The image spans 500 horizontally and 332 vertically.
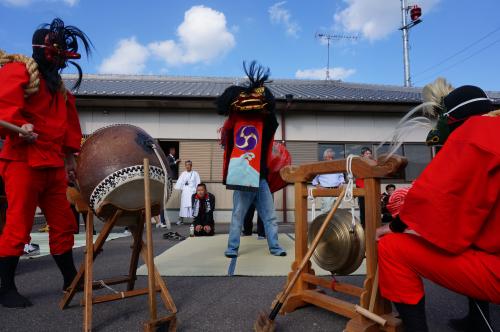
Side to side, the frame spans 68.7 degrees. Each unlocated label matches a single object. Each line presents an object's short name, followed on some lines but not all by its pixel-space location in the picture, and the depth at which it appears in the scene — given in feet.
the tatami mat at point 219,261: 11.55
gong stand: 6.45
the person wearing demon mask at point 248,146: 13.57
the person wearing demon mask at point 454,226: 4.58
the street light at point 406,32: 74.33
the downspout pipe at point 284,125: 31.83
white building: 32.27
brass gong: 7.41
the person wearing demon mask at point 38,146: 8.44
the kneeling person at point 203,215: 22.00
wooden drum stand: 6.62
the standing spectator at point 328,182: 24.40
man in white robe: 30.35
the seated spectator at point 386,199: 23.07
